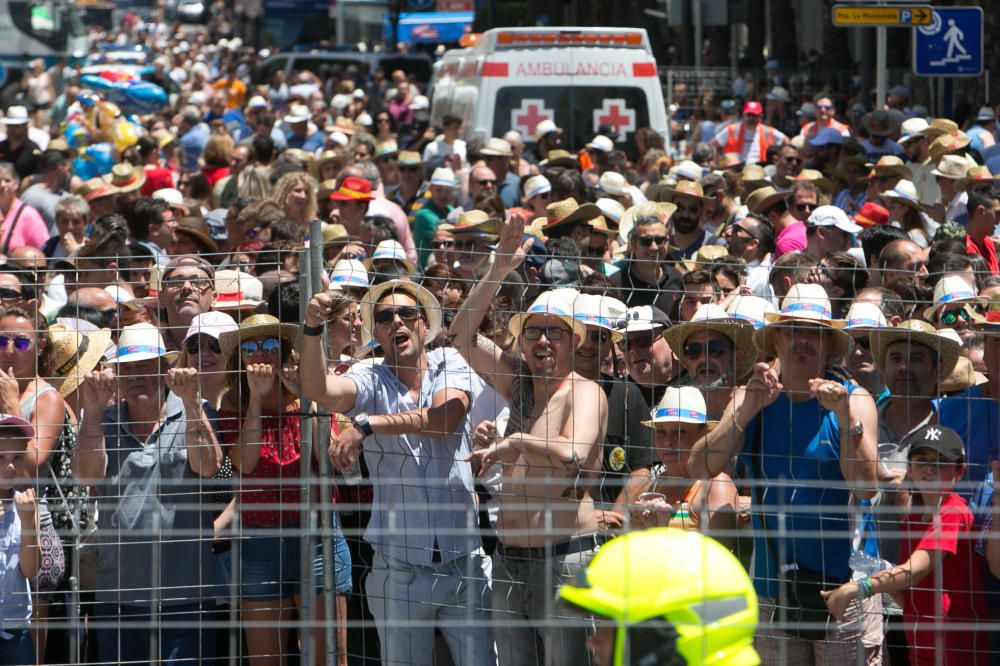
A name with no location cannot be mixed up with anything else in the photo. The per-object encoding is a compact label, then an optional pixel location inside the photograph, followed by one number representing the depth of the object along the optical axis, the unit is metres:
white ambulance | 28.25
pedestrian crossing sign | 27.23
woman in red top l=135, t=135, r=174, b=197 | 25.69
